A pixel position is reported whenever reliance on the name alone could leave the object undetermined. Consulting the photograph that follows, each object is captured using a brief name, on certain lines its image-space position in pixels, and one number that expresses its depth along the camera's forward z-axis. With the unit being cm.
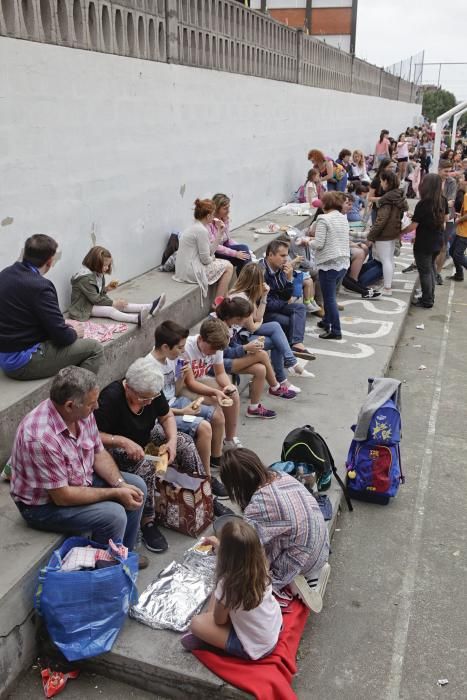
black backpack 450
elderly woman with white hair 382
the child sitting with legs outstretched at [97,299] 580
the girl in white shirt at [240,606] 288
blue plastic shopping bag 313
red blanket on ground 300
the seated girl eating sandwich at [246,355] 541
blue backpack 459
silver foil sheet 337
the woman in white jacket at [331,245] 747
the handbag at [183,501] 404
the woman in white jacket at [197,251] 713
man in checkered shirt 323
